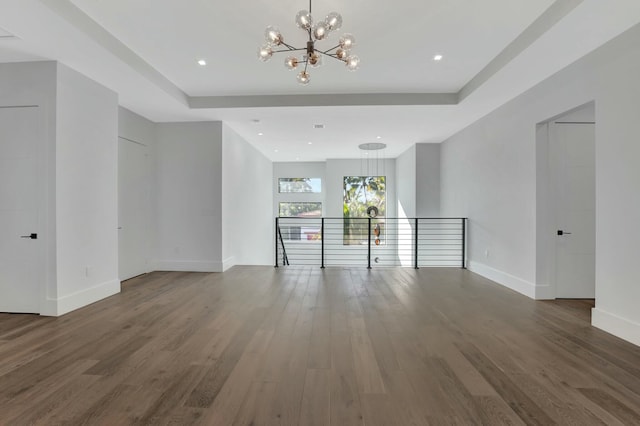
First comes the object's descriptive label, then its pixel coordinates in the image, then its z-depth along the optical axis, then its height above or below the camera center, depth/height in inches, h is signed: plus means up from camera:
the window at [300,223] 435.2 -18.8
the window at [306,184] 435.8 +37.7
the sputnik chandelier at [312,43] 89.3 +53.5
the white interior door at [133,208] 188.1 +1.2
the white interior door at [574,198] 151.1 +6.2
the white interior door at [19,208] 128.4 +0.7
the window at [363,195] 391.9 +19.8
